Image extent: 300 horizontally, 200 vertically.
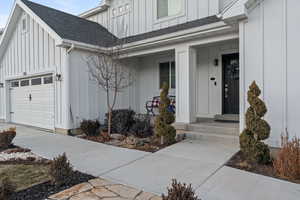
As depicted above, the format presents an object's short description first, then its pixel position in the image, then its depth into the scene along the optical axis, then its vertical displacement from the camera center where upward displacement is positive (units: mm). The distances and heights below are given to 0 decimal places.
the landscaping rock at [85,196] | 2982 -1548
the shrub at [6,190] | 2813 -1369
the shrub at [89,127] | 7297 -1136
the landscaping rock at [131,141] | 6211 -1447
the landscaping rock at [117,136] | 6917 -1425
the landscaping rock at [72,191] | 3039 -1551
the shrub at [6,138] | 6070 -1271
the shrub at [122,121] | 7461 -961
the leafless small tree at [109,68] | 8172 +1279
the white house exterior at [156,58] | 4875 +1467
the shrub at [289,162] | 3506 -1216
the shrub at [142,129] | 6973 -1179
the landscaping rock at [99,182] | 3426 -1551
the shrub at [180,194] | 2318 -1172
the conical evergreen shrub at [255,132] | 4094 -779
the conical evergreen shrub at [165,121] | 5902 -753
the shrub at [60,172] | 3410 -1331
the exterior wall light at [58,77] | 7775 +811
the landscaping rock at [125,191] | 3055 -1546
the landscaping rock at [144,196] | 2961 -1543
